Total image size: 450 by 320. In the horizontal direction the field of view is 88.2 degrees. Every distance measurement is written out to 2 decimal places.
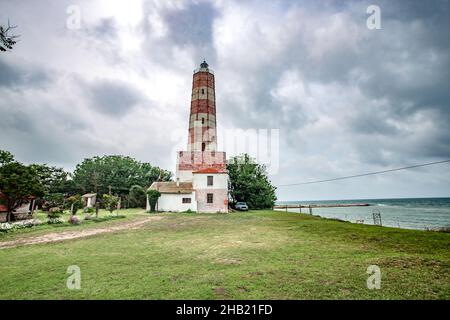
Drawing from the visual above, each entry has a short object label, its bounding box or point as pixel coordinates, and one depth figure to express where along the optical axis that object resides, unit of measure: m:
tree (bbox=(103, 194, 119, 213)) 24.83
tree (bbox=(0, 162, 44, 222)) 19.86
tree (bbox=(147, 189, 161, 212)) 29.03
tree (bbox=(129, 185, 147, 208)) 39.97
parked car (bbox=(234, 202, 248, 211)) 32.33
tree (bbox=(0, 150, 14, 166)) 21.95
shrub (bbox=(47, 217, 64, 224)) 18.99
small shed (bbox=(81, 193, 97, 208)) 40.24
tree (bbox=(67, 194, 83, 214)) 23.62
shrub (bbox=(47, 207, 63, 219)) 19.53
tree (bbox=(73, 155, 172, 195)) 45.25
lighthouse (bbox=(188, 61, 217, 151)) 32.06
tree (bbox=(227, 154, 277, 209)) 36.72
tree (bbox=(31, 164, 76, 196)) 43.03
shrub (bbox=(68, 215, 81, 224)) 18.75
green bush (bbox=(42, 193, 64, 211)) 35.57
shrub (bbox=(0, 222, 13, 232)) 16.03
